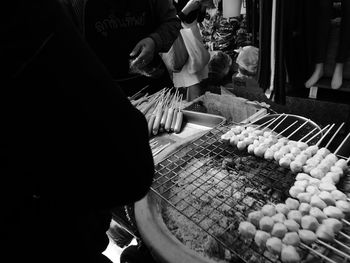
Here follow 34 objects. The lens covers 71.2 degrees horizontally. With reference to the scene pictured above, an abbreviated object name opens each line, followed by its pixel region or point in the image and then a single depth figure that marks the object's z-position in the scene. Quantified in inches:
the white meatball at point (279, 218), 16.6
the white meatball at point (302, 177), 19.3
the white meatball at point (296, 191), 18.3
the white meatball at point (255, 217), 16.8
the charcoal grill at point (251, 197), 15.4
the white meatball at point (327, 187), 17.9
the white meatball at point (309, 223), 15.9
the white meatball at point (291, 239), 15.1
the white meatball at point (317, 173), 19.4
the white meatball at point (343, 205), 16.2
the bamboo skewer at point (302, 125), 24.7
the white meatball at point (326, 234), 14.9
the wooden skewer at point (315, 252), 13.3
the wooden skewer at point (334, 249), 13.4
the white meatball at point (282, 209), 17.3
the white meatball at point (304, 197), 17.8
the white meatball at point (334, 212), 15.8
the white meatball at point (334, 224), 15.1
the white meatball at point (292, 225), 16.1
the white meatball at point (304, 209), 17.1
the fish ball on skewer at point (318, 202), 17.1
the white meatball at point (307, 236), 15.0
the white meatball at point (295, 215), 16.7
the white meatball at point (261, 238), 15.6
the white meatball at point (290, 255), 14.2
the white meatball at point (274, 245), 15.0
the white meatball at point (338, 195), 17.0
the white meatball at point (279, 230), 15.9
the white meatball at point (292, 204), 17.5
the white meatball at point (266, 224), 16.3
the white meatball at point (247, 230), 16.1
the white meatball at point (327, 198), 17.1
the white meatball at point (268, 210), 17.3
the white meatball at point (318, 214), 16.3
